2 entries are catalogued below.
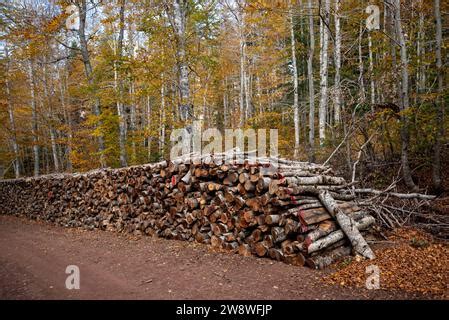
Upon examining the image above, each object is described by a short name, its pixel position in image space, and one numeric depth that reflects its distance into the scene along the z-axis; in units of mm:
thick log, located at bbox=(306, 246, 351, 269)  4352
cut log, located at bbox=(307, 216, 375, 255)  4386
